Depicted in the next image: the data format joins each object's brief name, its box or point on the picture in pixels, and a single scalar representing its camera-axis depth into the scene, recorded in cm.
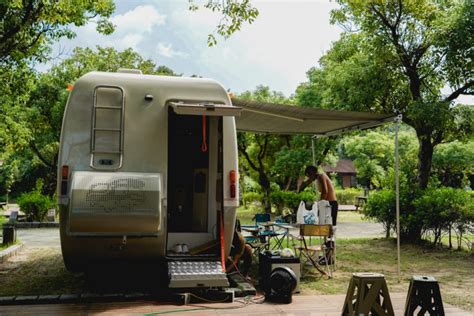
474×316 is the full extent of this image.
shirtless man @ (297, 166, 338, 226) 854
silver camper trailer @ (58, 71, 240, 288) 530
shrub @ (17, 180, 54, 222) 1675
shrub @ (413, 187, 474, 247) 1008
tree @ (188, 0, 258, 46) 716
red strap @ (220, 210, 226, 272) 607
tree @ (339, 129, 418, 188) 3106
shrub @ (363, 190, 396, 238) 1159
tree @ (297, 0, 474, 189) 1002
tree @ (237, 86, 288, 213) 2161
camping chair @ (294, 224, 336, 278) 742
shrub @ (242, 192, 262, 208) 2460
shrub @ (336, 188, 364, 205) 3234
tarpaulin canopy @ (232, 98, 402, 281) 743
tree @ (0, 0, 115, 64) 880
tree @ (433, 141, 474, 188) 2509
